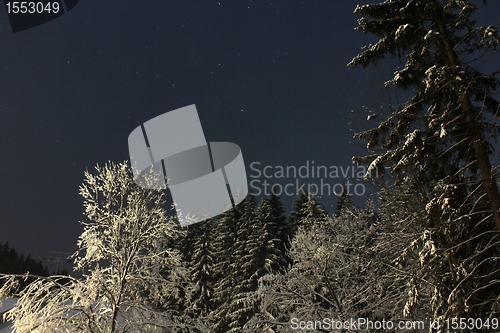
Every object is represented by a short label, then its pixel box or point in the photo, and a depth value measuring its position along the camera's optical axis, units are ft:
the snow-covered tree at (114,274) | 33.24
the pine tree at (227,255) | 95.04
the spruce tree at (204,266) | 103.65
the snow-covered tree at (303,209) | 102.17
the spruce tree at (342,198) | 97.35
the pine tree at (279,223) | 102.83
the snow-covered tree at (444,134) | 22.38
